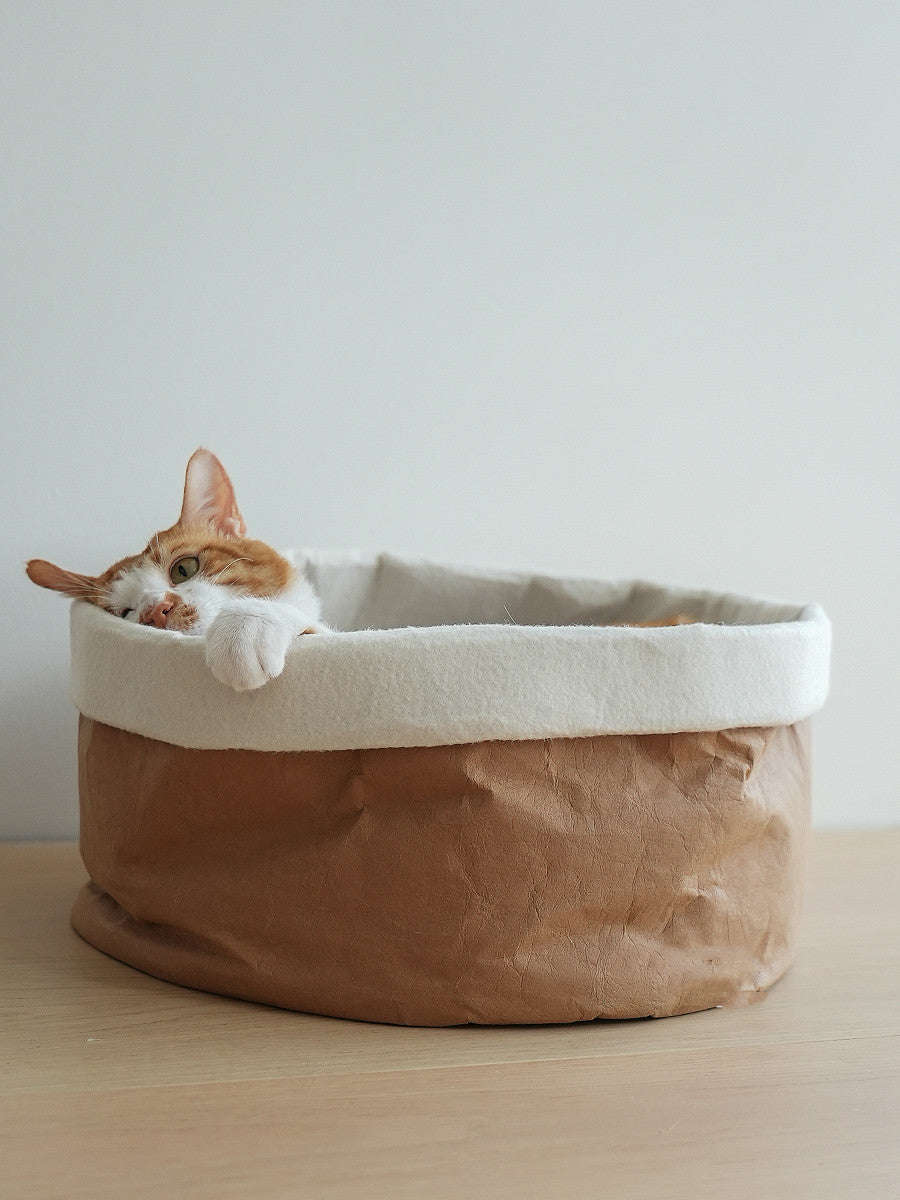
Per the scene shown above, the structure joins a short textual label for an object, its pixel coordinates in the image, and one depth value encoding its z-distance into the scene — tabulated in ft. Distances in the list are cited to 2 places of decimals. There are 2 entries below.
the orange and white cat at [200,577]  3.76
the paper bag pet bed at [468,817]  3.17
